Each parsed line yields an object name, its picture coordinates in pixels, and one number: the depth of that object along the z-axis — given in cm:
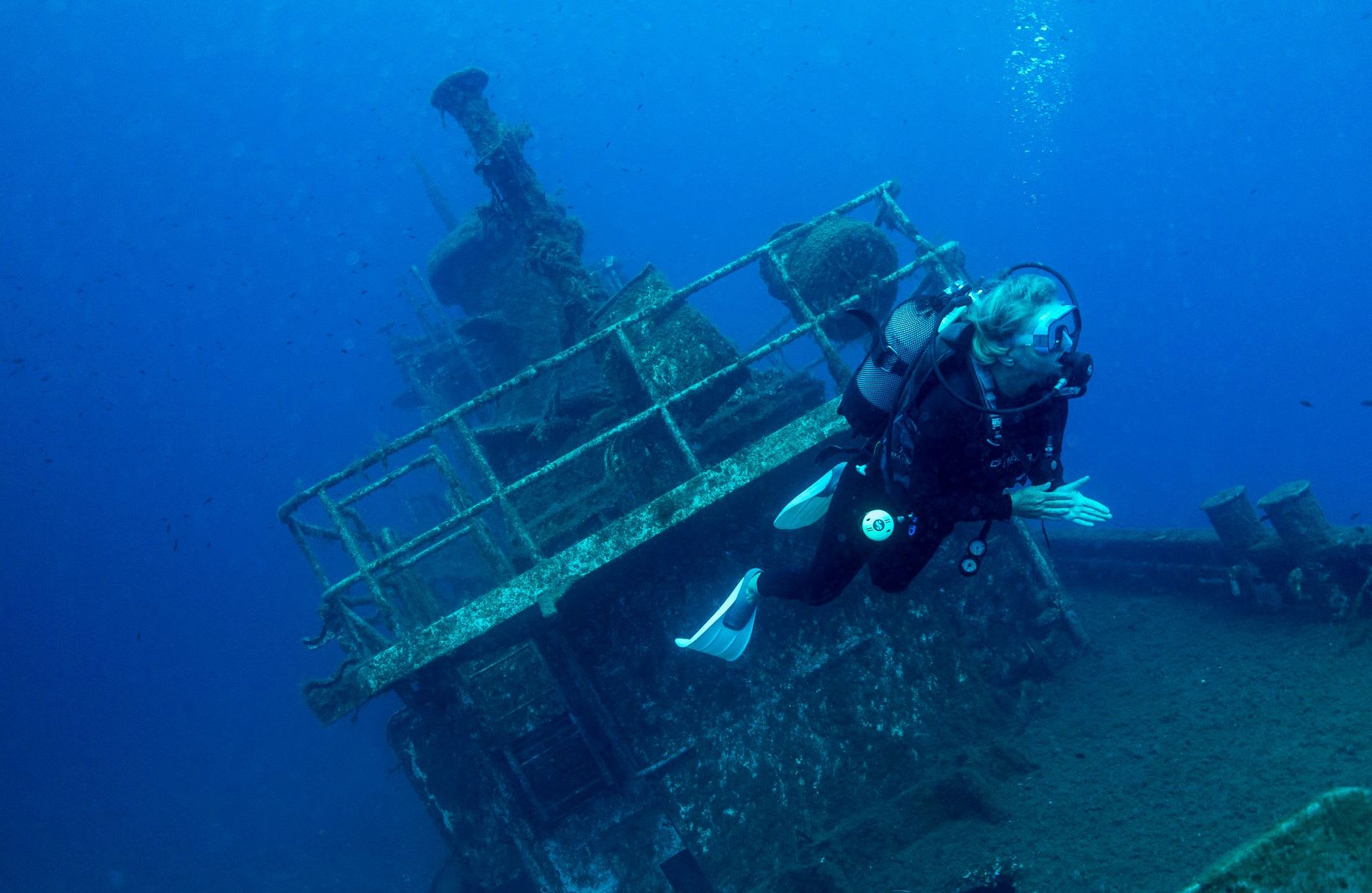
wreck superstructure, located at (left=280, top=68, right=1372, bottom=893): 592
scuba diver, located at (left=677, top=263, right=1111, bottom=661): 323
